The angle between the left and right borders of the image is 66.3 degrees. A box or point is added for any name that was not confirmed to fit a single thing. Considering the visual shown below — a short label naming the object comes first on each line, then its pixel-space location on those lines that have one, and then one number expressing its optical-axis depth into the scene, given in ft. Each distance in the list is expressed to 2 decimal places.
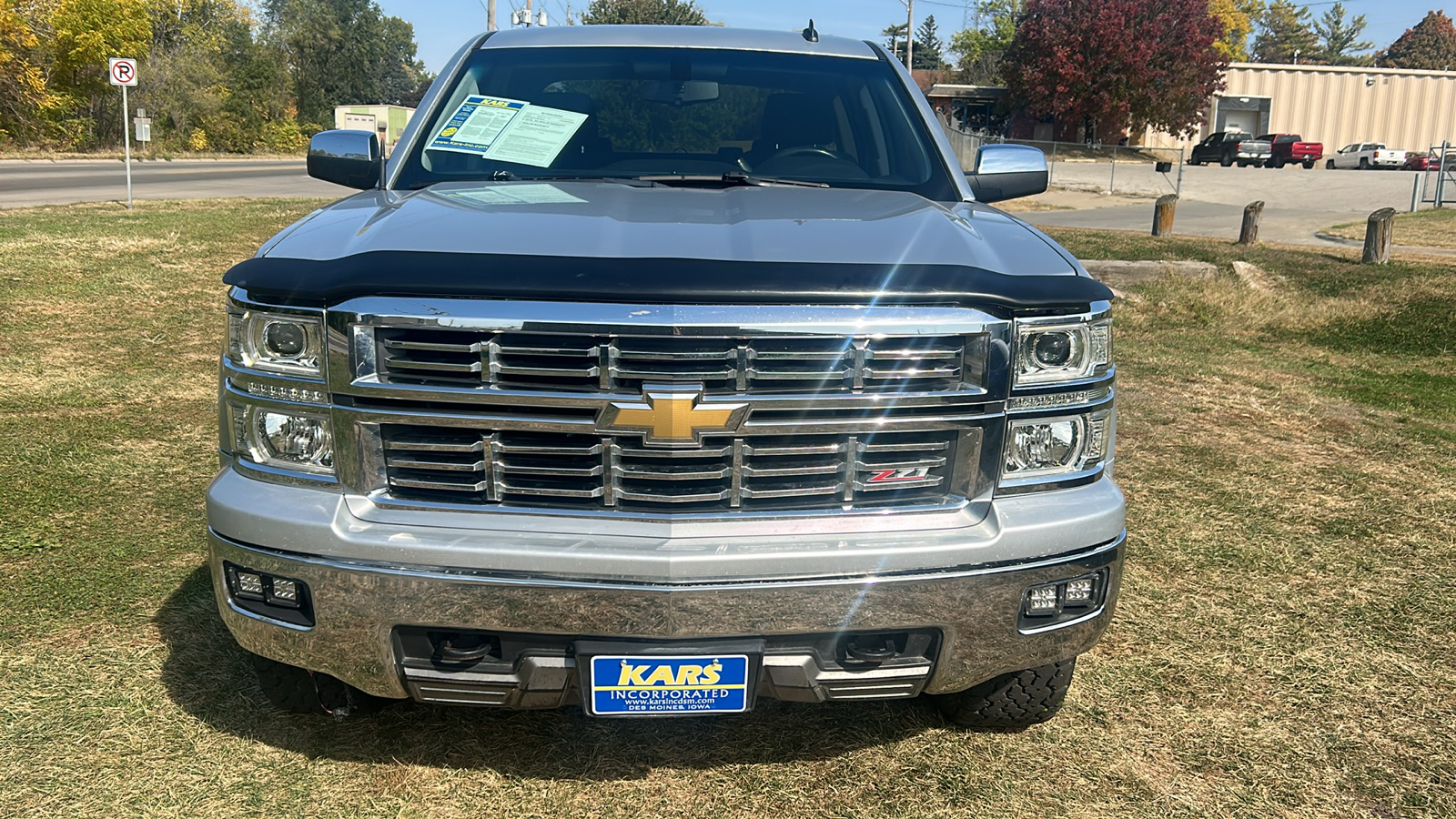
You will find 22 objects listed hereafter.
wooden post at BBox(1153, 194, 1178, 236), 55.72
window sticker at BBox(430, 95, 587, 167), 11.24
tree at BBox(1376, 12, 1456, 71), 370.94
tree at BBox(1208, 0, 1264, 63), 302.68
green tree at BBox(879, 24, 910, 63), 323.53
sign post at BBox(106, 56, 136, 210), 56.85
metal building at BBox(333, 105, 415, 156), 166.81
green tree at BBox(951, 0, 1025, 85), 268.62
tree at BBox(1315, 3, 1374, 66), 399.24
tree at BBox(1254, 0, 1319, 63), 383.86
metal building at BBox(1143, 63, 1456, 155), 185.26
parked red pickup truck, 147.64
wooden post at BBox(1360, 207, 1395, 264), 42.75
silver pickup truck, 7.18
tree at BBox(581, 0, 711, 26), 193.06
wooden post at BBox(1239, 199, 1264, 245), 51.37
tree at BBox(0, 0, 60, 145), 126.62
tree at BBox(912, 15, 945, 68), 399.24
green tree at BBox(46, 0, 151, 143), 134.00
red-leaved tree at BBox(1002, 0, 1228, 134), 161.89
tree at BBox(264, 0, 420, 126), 236.84
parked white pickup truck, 146.72
